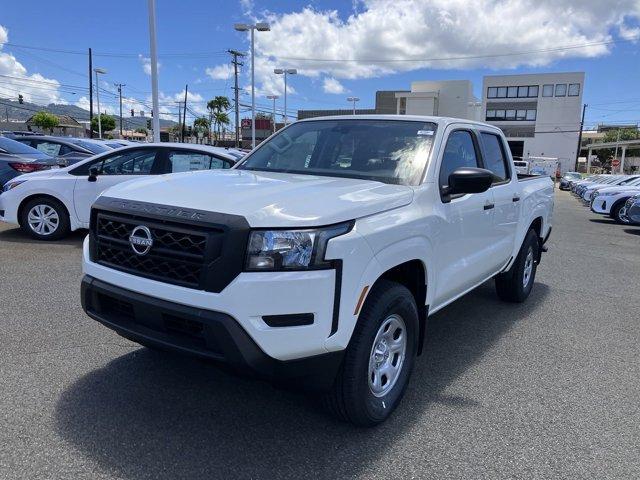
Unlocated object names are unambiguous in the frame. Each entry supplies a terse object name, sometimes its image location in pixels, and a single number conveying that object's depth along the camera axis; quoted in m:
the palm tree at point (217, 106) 95.00
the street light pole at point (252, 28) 26.28
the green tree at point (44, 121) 84.81
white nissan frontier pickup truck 2.57
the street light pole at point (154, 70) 14.99
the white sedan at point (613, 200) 16.56
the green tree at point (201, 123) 103.56
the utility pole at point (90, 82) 47.91
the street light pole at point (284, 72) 37.69
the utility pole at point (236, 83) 55.67
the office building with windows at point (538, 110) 67.88
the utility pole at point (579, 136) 66.60
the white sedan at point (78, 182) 8.04
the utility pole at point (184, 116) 69.93
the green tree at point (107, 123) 93.91
